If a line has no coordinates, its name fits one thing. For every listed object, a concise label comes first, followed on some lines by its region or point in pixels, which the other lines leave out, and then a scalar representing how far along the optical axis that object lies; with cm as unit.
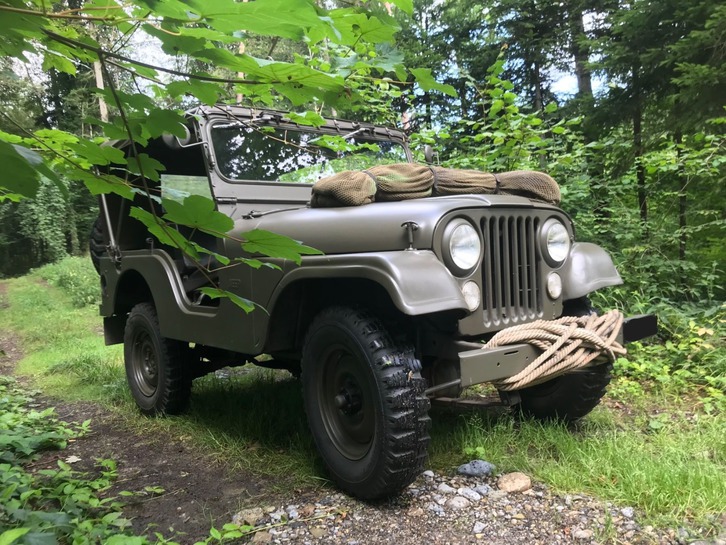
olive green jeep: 225
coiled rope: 229
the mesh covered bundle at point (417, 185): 277
